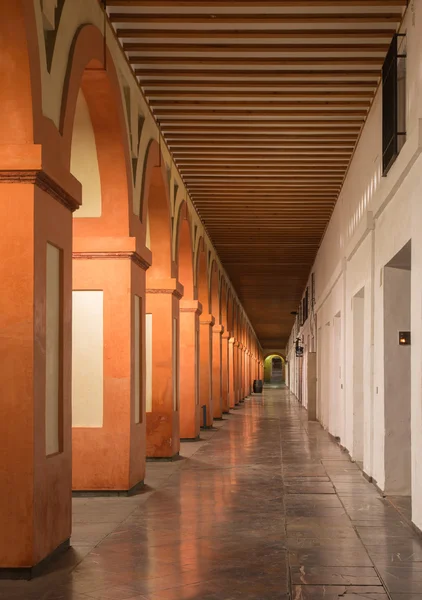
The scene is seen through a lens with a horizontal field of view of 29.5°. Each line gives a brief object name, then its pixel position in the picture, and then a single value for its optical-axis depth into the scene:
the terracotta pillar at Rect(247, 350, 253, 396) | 45.72
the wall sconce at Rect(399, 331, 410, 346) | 9.20
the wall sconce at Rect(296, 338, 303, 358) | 31.58
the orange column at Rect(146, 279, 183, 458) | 12.44
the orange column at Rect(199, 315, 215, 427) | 19.62
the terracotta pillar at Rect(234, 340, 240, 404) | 32.15
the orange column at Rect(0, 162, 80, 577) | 5.54
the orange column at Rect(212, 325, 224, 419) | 23.30
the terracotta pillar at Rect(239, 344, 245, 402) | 36.25
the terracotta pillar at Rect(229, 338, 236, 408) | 29.47
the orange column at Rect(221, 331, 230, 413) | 26.11
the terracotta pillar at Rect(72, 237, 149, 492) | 9.23
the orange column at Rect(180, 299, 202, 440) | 16.02
